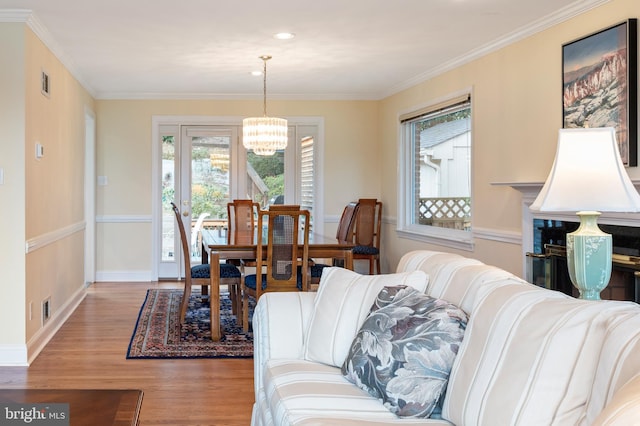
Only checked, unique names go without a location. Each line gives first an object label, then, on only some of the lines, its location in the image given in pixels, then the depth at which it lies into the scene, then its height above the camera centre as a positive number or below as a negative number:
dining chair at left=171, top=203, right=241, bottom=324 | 5.16 -0.56
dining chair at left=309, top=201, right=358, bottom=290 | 7.19 -0.20
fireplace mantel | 4.22 -0.05
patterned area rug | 4.59 -0.99
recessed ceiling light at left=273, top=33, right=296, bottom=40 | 4.93 +1.29
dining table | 4.87 -0.36
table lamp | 2.30 +0.05
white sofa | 1.51 -0.42
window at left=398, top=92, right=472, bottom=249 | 6.07 +0.34
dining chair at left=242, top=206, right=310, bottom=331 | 4.77 -0.36
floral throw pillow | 2.06 -0.48
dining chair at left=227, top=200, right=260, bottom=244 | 7.15 -0.09
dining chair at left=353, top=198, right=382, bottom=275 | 7.80 -0.21
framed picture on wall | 3.65 +0.73
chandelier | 6.17 +0.69
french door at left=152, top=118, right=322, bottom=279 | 8.10 +0.37
